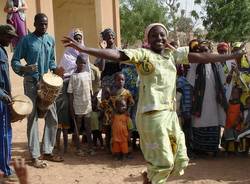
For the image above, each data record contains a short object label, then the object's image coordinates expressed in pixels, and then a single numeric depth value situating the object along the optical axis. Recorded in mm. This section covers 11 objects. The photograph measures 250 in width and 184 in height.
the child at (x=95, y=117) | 5949
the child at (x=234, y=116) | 5643
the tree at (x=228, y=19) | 16299
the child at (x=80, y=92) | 5731
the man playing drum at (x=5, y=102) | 4529
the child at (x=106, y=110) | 5770
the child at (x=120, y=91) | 5607
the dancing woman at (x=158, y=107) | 3545
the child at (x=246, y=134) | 5543
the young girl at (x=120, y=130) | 5667
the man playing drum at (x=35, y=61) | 5086
